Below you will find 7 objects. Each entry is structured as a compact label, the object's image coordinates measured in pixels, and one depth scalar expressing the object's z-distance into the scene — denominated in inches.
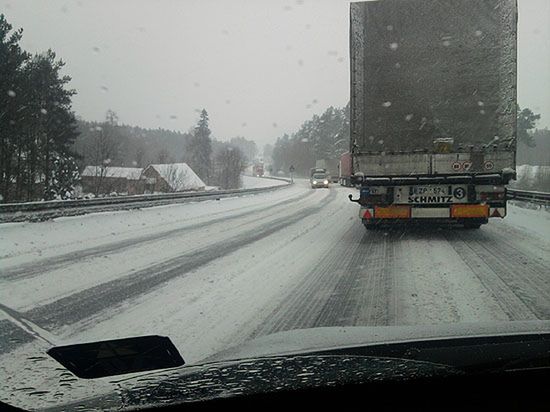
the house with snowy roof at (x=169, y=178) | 1879.8
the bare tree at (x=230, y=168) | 3206.4
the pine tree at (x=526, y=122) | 1893.2
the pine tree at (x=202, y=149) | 3228.3
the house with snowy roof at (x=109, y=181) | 1672.0
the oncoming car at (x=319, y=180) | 1919.7
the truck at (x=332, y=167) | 2691.9
